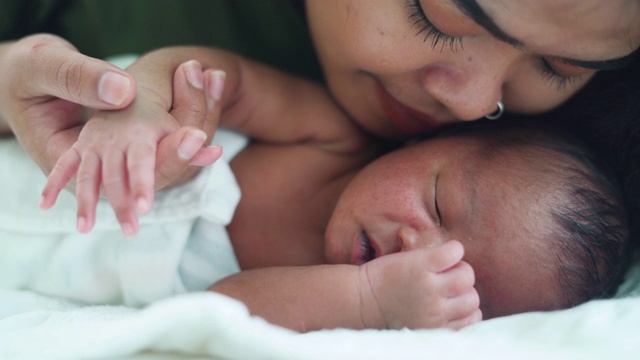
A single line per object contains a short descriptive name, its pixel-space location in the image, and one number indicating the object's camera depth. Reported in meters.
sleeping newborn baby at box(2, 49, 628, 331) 0.34
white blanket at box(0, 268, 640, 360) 0.30
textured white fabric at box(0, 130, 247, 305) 0.38
